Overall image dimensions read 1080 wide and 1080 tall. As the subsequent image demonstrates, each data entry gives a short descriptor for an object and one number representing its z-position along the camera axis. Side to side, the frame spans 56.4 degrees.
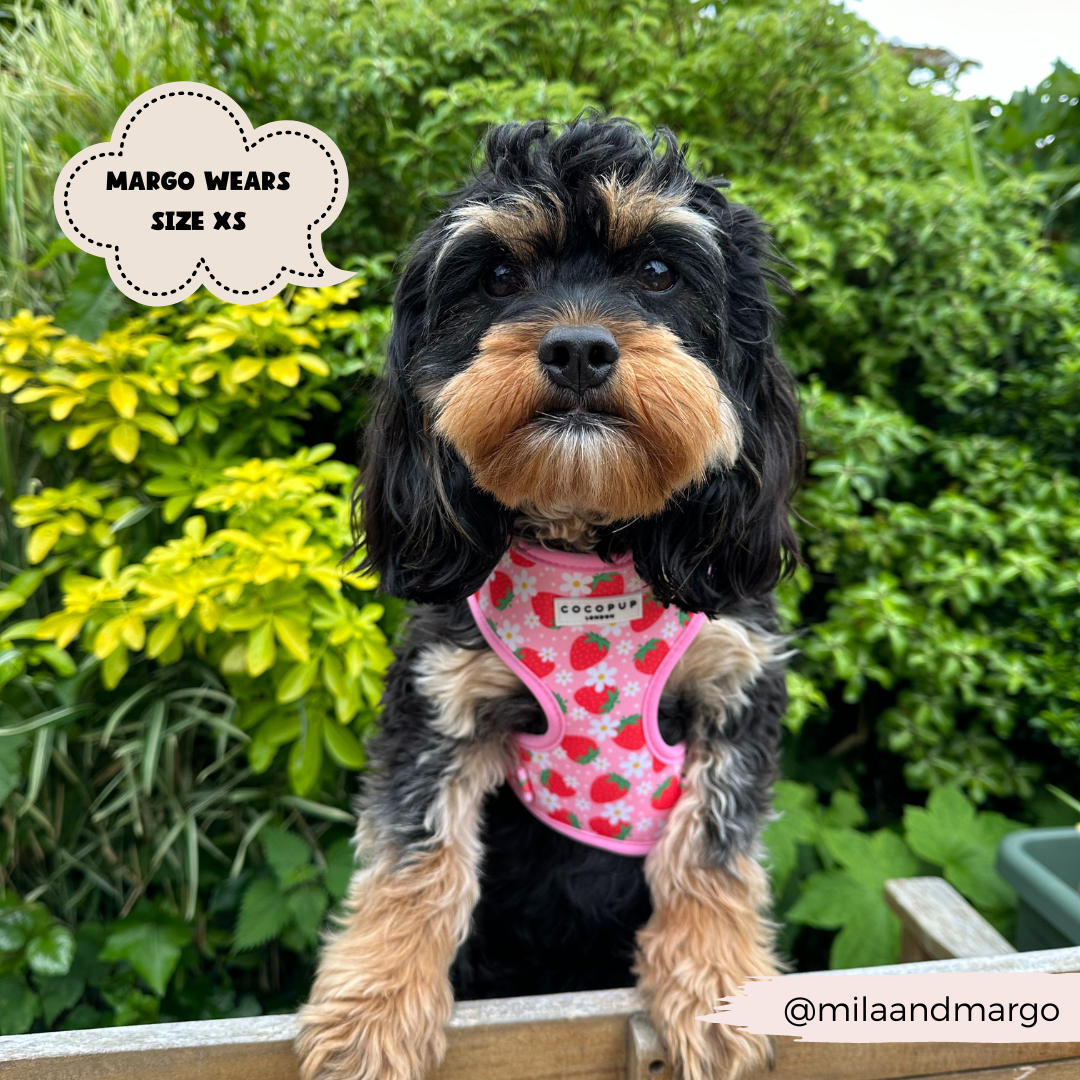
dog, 0.38
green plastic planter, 0.48
